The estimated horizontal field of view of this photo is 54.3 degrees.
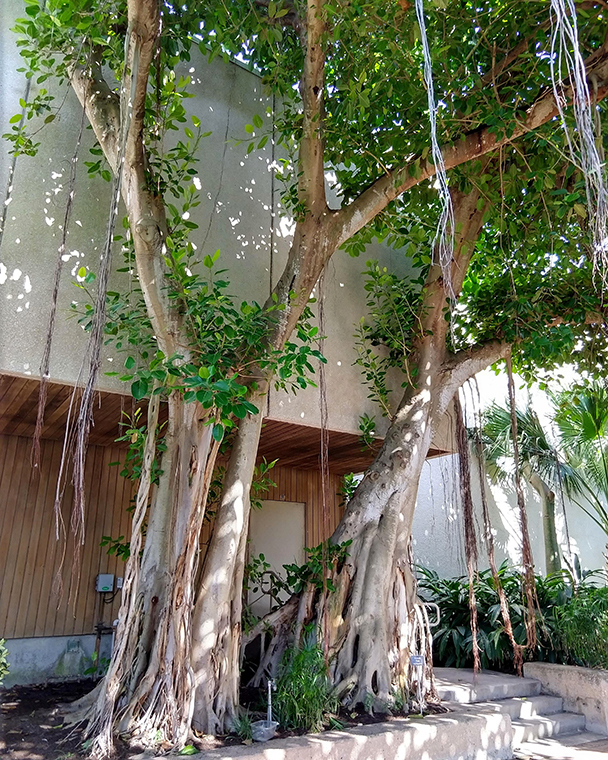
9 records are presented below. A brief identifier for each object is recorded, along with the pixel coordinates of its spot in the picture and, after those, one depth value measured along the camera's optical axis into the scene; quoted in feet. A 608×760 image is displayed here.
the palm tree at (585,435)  24.29
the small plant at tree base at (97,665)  17.71
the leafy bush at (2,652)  11.37
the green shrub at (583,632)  18.60
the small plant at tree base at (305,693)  12.76
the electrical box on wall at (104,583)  19.33
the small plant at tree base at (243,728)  11.75
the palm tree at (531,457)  30.19
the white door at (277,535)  23.36
